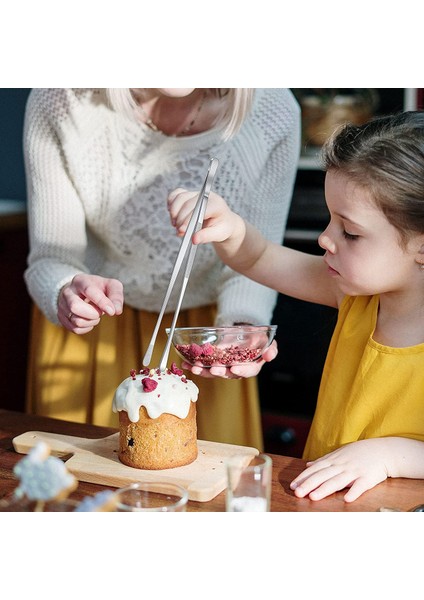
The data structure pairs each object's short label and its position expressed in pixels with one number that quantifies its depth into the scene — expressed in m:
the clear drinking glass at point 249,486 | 0.87
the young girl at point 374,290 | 1.08
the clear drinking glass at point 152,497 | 0.83
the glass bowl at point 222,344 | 1.14
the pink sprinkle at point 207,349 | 1.13
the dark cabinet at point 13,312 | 2.16
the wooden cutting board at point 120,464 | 0.98
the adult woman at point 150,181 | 1.43
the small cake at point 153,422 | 1.02
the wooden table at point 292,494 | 0.95
